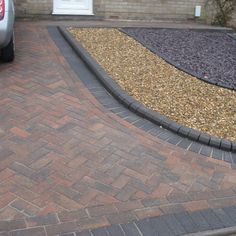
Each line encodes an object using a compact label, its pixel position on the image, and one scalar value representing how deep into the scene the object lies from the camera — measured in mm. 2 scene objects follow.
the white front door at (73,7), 7617
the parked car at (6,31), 4486
